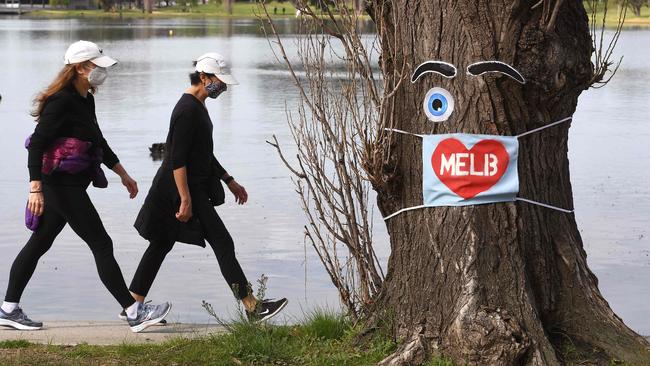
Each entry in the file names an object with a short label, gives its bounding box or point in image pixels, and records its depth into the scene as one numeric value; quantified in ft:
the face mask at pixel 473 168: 39.93
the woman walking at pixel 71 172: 46.29
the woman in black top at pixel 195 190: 46.96
